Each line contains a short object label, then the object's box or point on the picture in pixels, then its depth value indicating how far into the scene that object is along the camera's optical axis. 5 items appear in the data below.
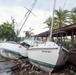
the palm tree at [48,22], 14.16
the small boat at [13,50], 8.13
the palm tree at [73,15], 11.23
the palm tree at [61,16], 12.57
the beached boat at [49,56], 4.93
